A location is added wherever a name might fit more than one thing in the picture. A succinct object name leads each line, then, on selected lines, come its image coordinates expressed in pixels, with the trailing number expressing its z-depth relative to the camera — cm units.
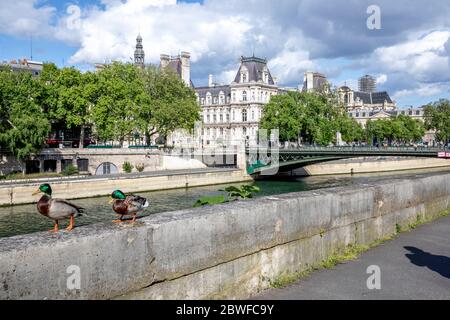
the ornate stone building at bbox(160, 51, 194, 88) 11319
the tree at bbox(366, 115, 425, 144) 11736
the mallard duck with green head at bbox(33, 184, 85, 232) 519
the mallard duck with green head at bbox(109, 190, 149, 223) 527
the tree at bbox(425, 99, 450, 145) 10962
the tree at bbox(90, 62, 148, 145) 6358
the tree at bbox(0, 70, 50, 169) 5244
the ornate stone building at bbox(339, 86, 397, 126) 15800
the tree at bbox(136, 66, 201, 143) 7132
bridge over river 5828
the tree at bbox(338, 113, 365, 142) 9537
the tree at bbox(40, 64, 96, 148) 6174
